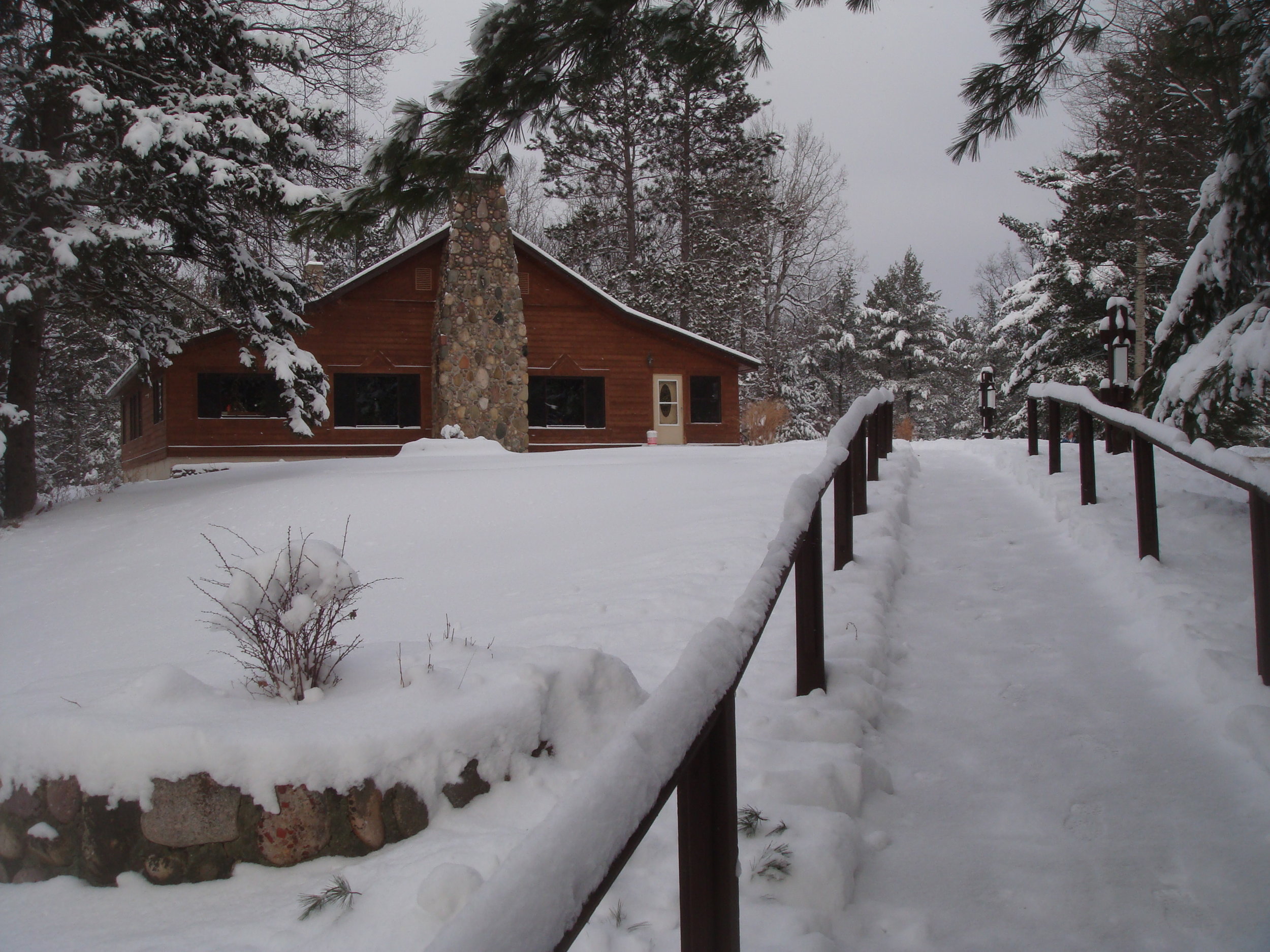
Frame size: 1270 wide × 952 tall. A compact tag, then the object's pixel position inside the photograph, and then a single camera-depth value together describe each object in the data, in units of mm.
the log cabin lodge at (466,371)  18781
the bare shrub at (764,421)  24781
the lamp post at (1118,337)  12391
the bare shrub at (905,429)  26641
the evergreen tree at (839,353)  38531
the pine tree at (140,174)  11836
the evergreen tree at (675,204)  26781
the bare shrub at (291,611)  3811
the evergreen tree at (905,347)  41250
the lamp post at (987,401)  22047
